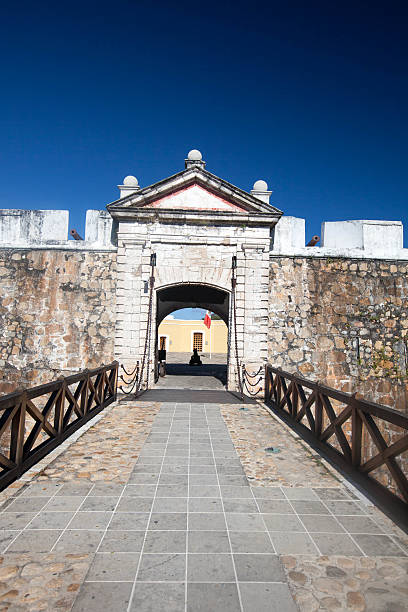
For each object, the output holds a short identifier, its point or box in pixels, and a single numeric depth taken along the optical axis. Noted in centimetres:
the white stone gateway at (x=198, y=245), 910
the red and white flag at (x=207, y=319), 2132
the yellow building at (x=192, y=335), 2803
